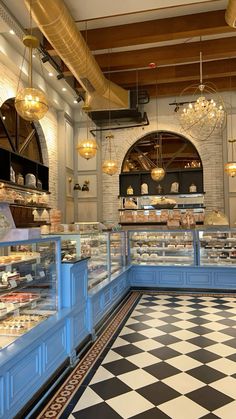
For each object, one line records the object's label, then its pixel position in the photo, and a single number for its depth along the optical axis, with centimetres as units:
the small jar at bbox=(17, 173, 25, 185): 674
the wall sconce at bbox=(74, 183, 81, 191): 1009
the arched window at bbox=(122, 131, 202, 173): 1056
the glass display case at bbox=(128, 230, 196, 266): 694
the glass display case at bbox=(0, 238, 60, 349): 266
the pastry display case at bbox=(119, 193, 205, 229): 991
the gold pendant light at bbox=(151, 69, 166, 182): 872
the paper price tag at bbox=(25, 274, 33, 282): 299
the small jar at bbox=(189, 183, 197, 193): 1009
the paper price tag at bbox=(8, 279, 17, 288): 272
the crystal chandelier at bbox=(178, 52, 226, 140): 582
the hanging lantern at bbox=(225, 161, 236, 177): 795
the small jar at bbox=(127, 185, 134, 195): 1047
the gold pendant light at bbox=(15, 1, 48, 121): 417
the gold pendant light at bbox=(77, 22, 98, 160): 631
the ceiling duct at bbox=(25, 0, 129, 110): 393
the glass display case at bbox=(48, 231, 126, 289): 416
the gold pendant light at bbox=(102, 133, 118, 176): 783
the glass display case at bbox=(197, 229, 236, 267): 668
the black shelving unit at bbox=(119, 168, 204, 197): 1037
